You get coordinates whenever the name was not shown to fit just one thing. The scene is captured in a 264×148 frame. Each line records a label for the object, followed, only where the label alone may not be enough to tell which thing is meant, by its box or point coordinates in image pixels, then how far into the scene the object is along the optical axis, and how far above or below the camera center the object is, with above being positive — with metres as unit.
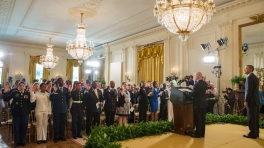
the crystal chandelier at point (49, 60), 10.98 +1.00
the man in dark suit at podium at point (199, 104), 4.35 -0.54
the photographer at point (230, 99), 6.89 -0.66
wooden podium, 4.55 -0.73
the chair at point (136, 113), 7.53 -1.25
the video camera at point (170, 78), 8.87 +0.05
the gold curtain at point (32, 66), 14.83 +0.92
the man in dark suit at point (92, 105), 5.52 -0.70
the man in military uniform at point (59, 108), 5.03 -0.71
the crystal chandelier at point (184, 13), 4.25 +1.38
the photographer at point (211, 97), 7.41 -0.64
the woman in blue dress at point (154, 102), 7.30 -0.81
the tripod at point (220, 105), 7.61 -0.95
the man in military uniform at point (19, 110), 4.61 -0.71
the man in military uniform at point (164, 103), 7.45 -0.88
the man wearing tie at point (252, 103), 4.26 -0.49
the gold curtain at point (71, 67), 16.42 +0.96
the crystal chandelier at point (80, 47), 7.52 +1.16
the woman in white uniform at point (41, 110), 4.88 -0.74
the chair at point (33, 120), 5.06 -1.08
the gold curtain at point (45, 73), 15.32 +0.42
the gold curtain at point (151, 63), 10.46 +0.85
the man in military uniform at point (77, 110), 5.32 -0.80
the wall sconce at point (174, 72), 9.39 +0.32
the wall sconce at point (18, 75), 14.12 +0.25
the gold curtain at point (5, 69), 13.80 +0.64
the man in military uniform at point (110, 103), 5.92 -0.69
